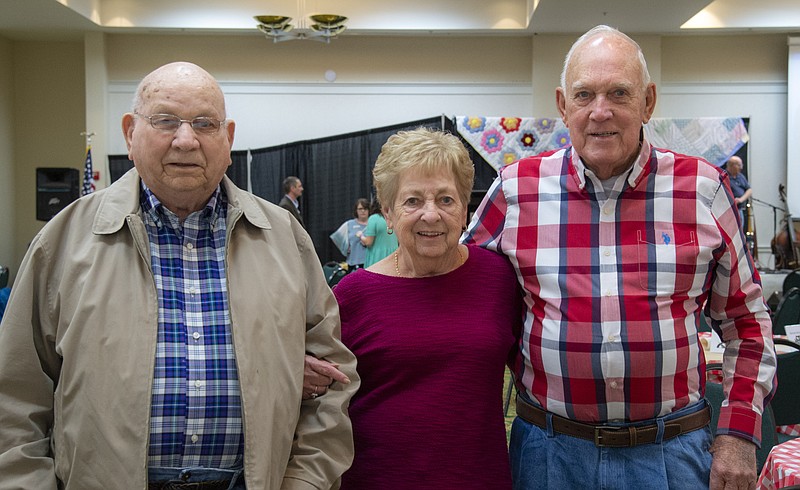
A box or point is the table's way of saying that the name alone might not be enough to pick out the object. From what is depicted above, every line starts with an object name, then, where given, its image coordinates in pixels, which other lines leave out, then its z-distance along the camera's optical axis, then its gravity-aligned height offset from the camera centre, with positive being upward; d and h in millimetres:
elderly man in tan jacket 1522 -226
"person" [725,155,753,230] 10703 +588
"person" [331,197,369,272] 9039 -134
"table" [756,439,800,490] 2072 -664
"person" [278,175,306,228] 9812 +486
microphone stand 11602 +65
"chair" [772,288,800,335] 4620 -531
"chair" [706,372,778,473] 2451 -638
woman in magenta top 1858 -284
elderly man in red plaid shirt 1786 -199
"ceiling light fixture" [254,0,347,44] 9250 +2449
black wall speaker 11312 +585
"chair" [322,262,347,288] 5938 -375
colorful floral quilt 10445 +1232
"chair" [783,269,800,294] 6121 -471
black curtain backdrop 10992 +822
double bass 10555 -341
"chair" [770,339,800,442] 2928 -627
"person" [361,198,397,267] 8047 -149
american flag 11211 +737
